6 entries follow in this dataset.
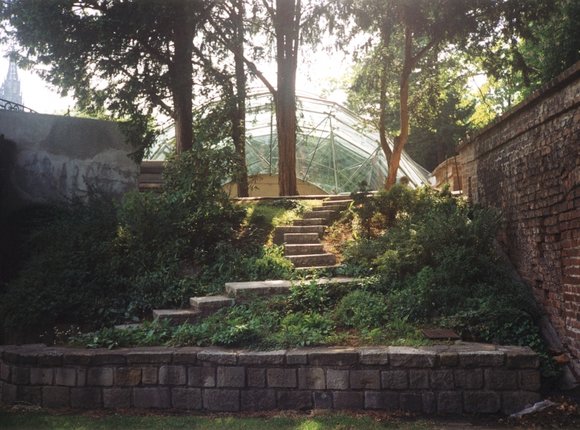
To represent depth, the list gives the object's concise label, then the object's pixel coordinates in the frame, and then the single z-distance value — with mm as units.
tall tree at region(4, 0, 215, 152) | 10562
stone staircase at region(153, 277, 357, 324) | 6852
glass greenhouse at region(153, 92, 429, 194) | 24781
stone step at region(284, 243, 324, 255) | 8953
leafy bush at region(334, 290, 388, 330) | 6203
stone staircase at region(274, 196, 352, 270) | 8547
